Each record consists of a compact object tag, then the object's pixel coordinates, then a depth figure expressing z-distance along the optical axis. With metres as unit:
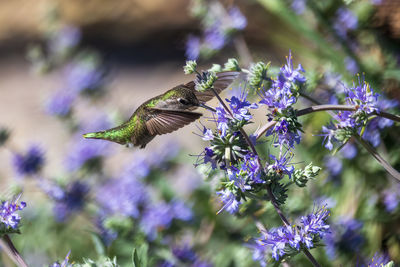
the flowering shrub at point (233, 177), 2.83
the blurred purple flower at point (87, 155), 6.16
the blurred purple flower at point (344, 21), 4.97
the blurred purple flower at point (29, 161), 6.01
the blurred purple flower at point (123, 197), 5.10
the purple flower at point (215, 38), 4.95
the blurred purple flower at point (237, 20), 4.84
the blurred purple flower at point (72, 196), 5.55
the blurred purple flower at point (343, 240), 4.08
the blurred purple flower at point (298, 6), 5.38
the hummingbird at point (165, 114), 2.95
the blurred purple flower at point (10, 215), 3.02
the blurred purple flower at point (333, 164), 4.78
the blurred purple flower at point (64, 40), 7.64
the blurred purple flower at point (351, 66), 4.77
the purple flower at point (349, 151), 4.49
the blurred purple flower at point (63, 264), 3.04
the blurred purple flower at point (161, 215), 4.86
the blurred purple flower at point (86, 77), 6.79
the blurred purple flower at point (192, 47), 5.03
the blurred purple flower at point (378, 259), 3.25
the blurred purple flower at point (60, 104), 6.80
